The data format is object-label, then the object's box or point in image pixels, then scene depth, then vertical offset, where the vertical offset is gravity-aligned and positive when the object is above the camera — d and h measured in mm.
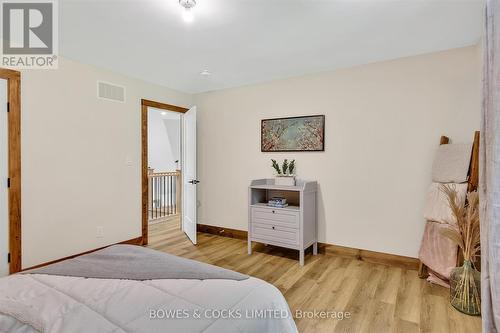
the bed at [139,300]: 934 -565
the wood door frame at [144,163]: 3670 +12
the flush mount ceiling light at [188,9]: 1859 +1164
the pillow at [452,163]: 2434 -3
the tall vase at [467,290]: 1995 -1015
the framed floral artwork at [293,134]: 3357 +407
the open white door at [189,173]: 3873 -144
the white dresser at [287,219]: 3025 -682
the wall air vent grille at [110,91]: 3172 +926
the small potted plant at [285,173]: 3426 -131
